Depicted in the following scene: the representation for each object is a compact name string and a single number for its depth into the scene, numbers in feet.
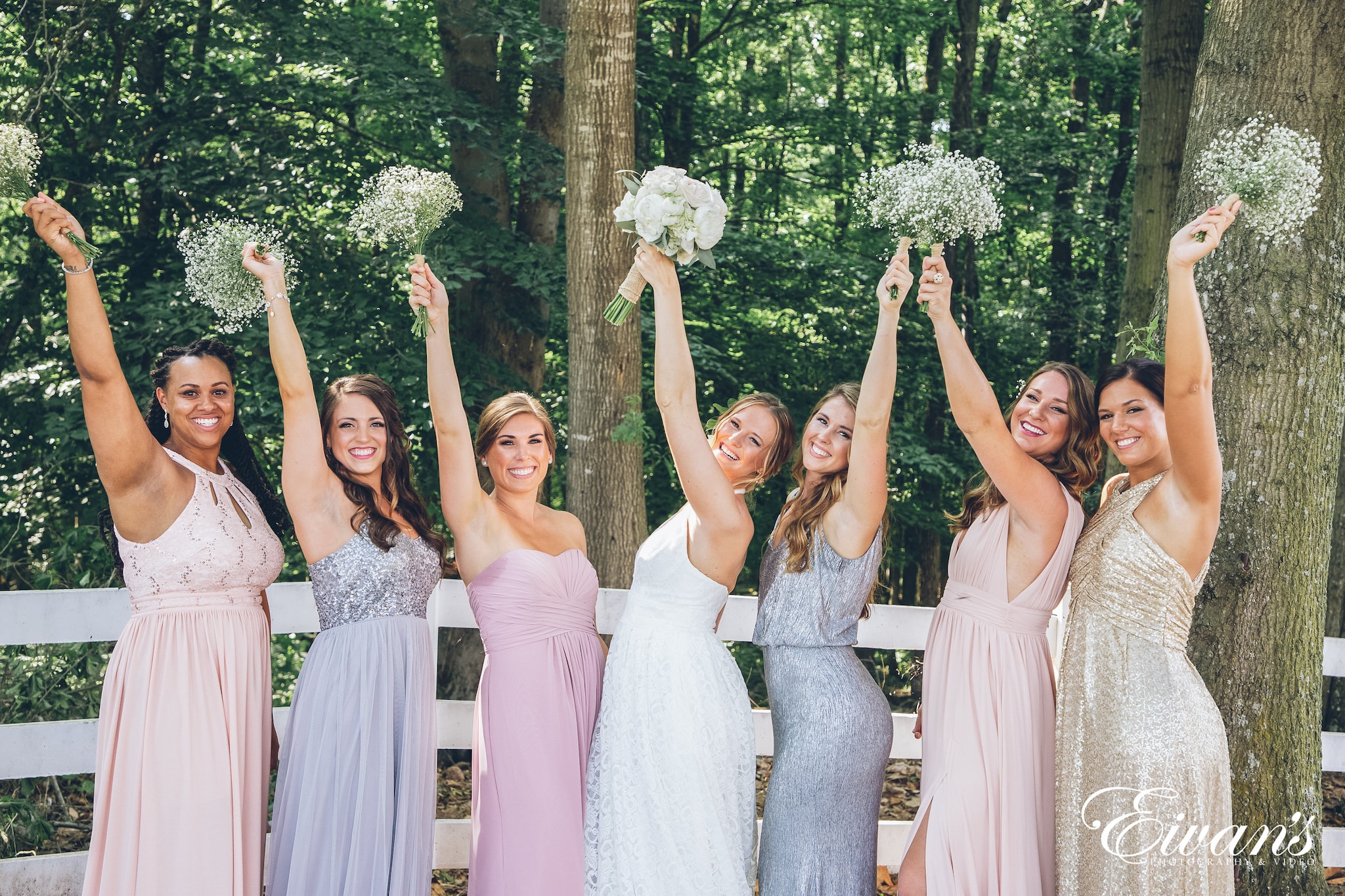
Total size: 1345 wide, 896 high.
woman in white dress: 11.58
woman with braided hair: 11.33
